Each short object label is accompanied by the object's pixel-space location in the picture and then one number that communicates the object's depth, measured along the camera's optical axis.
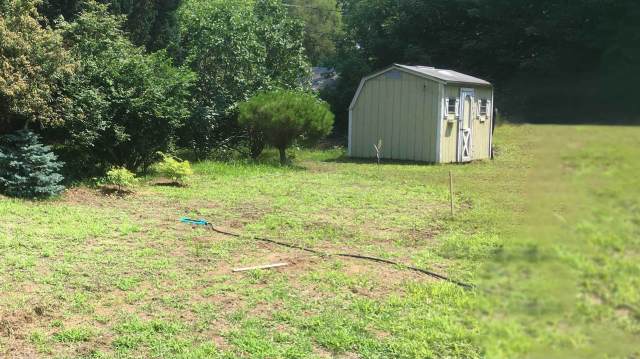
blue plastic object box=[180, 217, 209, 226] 7.71
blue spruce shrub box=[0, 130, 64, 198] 8.96
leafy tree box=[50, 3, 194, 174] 10.49
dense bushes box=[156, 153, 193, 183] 10.79
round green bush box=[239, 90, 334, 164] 14.74
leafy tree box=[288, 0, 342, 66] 51.69
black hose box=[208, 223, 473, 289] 5.44
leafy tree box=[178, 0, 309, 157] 15.77
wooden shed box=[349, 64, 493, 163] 16.34
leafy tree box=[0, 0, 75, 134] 9.09
